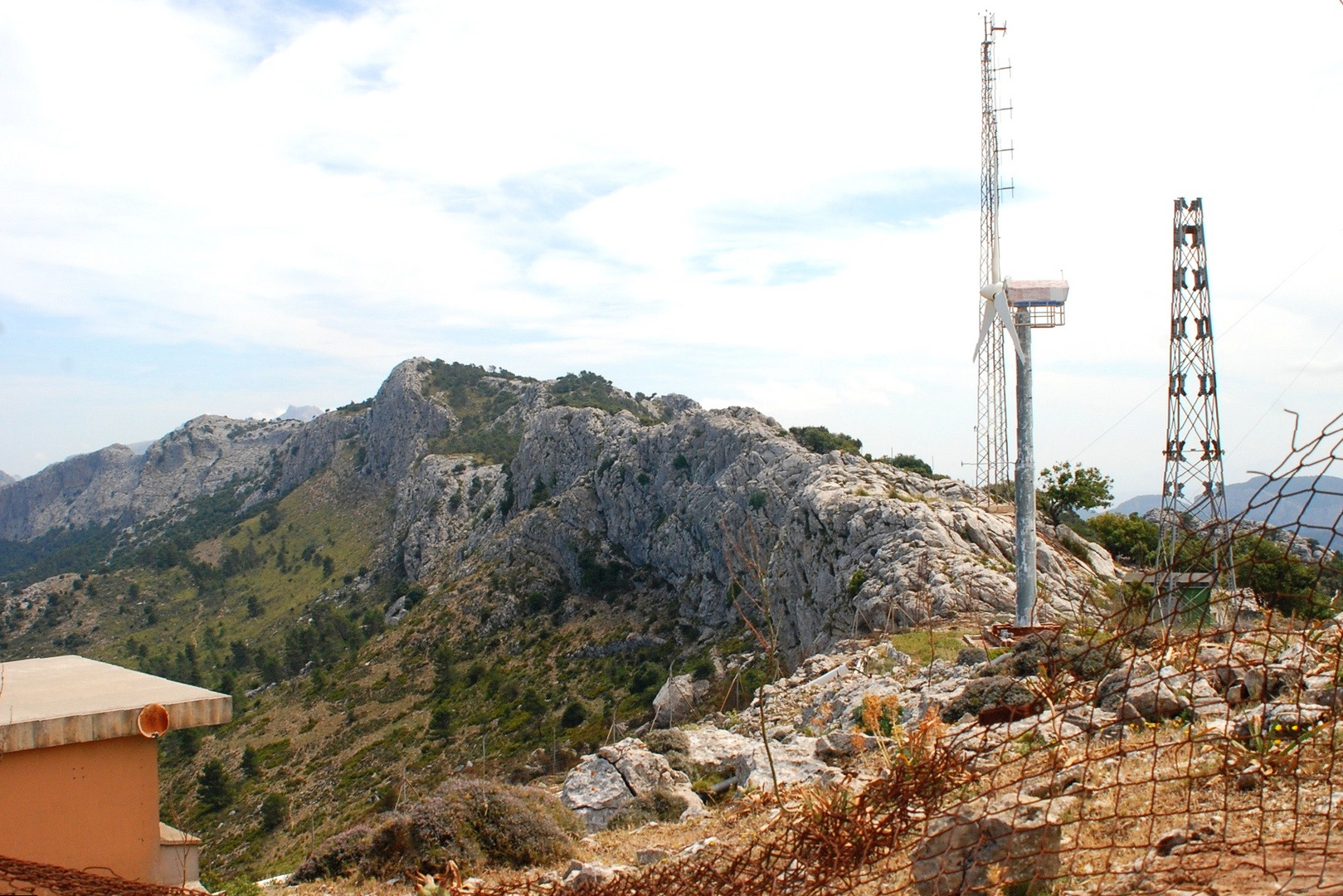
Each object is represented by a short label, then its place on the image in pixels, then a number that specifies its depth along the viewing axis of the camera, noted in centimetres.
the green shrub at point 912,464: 4628
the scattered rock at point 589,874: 616
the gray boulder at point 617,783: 1075
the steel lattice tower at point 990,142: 2841
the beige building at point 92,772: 575
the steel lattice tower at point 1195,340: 2488
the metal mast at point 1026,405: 1518
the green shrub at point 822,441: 4909
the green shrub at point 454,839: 903
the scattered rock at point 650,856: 728
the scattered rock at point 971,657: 1344
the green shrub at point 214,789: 4162
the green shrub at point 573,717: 3969
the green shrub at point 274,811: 3791
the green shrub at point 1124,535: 3309
